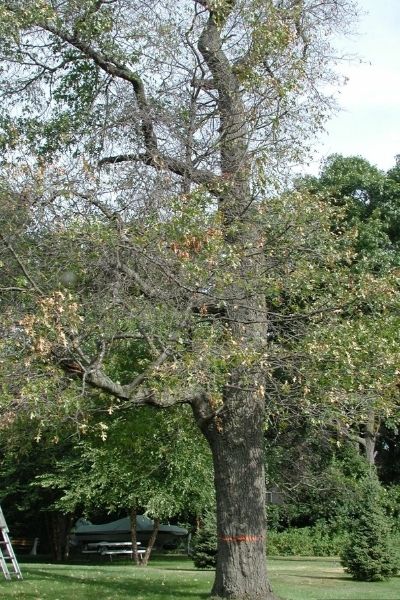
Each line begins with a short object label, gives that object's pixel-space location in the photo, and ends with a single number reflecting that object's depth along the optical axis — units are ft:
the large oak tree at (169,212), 36.45
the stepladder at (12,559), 57.36
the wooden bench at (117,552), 104.29
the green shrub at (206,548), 76.02
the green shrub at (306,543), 99.09
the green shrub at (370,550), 65.82
